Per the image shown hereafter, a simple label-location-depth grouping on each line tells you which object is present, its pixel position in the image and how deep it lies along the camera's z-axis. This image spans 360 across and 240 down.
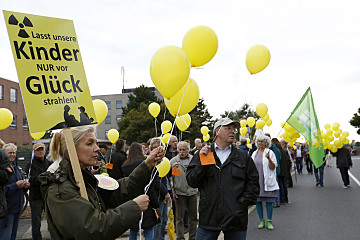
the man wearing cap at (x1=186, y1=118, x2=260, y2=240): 4.14
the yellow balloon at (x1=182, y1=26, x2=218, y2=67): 4.42
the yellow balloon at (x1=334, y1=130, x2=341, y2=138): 16.04
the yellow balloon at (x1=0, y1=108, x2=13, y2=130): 7.41
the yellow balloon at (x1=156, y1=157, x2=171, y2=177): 5.18
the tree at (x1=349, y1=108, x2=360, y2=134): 73.06
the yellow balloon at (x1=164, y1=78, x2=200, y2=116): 4.81
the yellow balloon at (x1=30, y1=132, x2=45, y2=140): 6.72
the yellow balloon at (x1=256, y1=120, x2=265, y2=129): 11.72
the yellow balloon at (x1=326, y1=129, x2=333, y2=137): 16.72
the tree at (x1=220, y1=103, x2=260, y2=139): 68.00
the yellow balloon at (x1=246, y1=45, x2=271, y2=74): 5.46
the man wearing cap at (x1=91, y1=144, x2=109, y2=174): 7.05
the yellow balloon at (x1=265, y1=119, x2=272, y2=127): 14.25
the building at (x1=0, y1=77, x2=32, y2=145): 40.81
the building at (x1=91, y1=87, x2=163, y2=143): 74.75
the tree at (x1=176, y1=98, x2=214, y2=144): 45.12
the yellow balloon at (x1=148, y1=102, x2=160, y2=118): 8.45
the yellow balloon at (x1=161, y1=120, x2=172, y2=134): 8.56
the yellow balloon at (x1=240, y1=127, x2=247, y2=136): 15.98
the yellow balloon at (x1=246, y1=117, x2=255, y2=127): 13.83
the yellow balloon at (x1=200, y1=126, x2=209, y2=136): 14.06
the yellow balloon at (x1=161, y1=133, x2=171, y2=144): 9.42
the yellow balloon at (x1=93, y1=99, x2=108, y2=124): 5.96
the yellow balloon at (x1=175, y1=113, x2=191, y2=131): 6.90
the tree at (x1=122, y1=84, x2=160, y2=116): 53.34
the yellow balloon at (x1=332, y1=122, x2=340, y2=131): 17.11
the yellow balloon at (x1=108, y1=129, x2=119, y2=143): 9.77
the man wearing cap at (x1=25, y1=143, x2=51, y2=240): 6.21
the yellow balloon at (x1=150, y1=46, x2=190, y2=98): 3.92
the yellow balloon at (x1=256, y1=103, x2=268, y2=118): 9.91
